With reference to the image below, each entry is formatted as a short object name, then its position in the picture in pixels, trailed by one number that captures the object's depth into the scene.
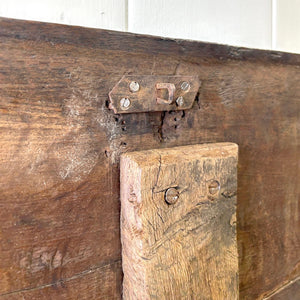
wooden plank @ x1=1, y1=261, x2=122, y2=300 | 0.43
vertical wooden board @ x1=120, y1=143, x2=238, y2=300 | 0.45
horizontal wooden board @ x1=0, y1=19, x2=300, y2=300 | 0.40
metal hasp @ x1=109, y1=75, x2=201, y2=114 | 0.47
